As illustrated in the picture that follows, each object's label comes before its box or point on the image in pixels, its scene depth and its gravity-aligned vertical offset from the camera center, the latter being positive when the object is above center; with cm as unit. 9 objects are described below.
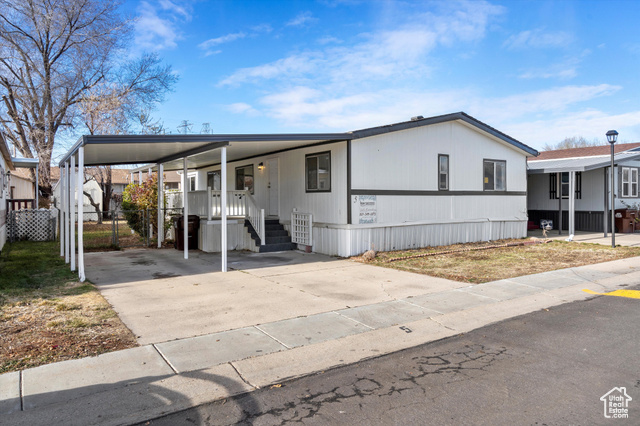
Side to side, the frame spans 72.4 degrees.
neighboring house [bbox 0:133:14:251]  1340 +97
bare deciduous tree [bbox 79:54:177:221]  2317 +571
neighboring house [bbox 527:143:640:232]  1781 +78
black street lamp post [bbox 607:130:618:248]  1264 +202
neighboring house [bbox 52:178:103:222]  3266 +133
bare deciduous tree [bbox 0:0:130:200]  2172 +732
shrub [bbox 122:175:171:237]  1594 +22
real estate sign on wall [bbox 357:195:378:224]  1162 -2
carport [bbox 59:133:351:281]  844 +142
